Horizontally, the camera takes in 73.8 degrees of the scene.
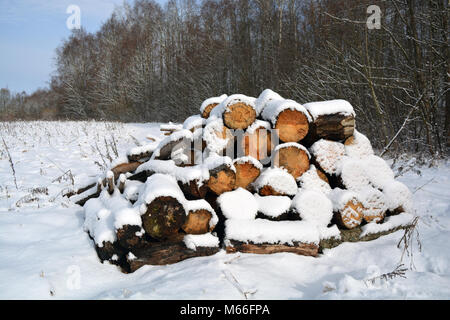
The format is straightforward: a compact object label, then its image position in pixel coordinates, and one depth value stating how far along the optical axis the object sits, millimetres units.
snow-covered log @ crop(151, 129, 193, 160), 3281
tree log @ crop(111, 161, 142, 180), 3526
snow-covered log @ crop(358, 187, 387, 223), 3127
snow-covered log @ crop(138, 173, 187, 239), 2480
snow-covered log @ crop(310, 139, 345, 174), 3270
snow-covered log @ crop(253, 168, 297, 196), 3049
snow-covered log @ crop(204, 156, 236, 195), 2787
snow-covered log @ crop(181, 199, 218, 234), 2662
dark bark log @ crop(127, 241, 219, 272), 2525
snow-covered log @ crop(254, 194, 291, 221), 2928
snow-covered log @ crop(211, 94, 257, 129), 3109
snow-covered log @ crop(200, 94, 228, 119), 3629
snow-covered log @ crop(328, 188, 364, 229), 3012
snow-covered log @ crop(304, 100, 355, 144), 3221
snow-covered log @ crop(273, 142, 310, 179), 3129
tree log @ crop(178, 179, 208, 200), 2754
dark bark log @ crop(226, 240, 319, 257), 2670
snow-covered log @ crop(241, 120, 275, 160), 3121
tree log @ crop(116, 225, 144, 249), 2449
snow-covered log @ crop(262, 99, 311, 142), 3109
